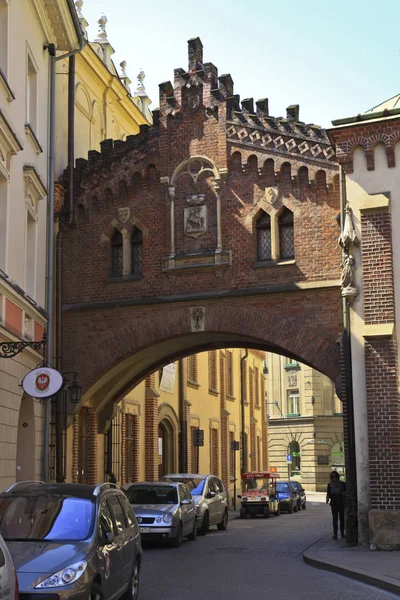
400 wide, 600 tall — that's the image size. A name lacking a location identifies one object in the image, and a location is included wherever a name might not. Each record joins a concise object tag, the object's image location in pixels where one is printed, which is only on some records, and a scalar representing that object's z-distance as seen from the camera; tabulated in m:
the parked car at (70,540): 8.38
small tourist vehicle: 33.50
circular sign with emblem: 16.98
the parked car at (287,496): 38.09
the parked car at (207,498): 23.58
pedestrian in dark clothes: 20.44
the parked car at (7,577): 6.12
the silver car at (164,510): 19.12
